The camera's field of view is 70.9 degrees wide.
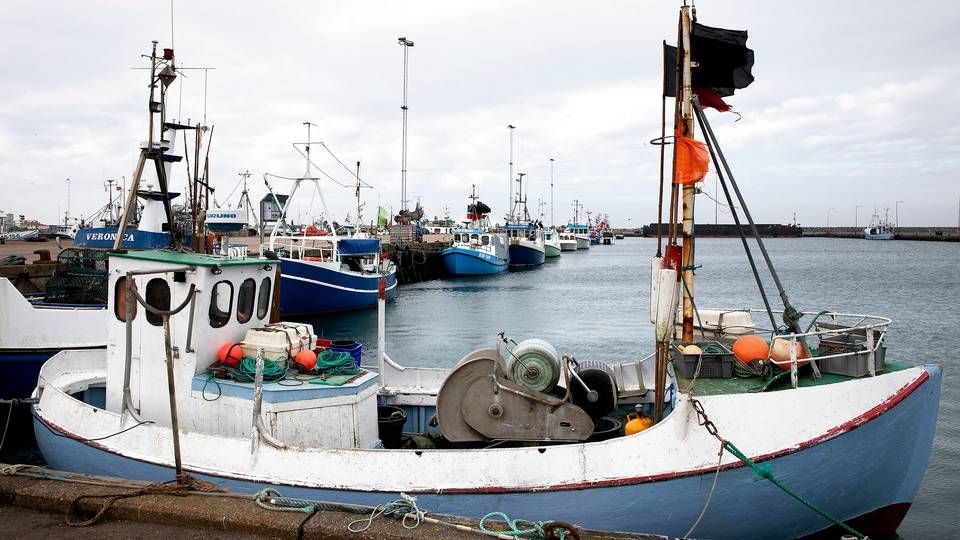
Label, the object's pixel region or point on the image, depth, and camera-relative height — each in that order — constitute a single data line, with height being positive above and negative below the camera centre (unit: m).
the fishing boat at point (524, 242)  63.06 -0.41
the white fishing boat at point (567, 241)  100.75 -0.44
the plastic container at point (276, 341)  6.78 -1.09
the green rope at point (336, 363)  6.79 -1.30
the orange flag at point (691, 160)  6.62 +0.78
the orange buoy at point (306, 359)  6.77 -1.25
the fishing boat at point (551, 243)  81.94 -0.66
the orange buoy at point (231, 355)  6.84 -1.22
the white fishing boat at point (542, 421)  5.54 -1.69
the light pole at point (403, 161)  45.00 +5.20
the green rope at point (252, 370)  6.54 -1.33
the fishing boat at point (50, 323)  11.18 -1.54
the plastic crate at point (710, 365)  6.25 -1.16
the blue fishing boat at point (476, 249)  51.00 -0.94
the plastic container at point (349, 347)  7.69 -1.29
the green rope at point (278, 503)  4.41 -1.78
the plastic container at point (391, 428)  7.24 -2.06
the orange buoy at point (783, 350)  6.17 -1.01
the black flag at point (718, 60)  7.49 +2.03
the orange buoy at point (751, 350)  6.26 -1.02
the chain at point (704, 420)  5.39 -1.47
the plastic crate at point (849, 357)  5.93 -1.03
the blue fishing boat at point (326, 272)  25.50 -1.48
